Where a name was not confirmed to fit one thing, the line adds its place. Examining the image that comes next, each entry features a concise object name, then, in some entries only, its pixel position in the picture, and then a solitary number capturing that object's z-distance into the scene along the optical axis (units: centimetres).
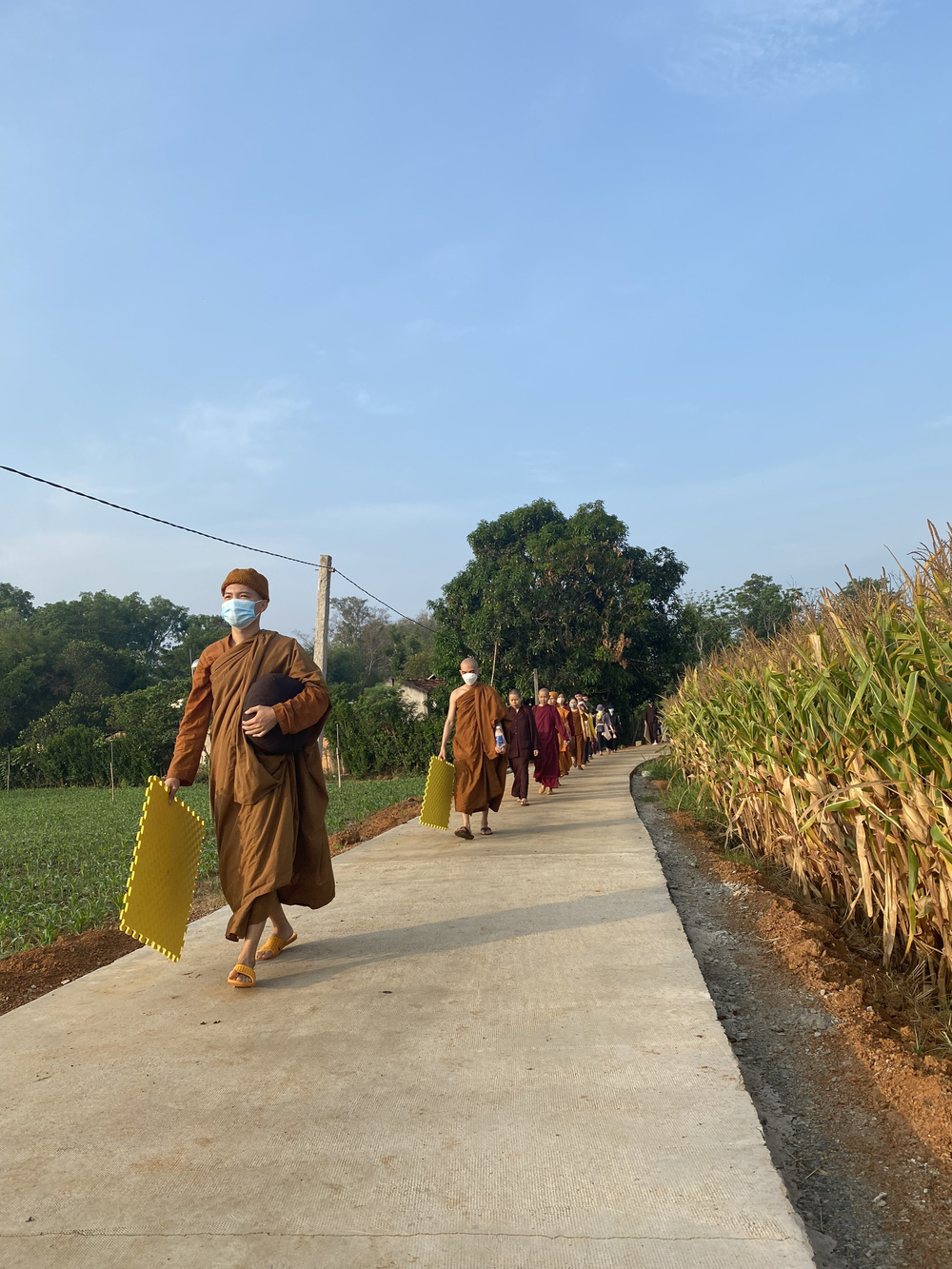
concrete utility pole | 1564
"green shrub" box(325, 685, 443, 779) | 2602
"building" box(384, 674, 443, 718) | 5240
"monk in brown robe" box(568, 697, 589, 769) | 2064
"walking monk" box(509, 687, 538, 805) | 1263
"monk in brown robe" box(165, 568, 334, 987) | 421
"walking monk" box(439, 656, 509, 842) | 909
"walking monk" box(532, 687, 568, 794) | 1415
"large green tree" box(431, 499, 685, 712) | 3117
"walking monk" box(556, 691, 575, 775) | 1756
